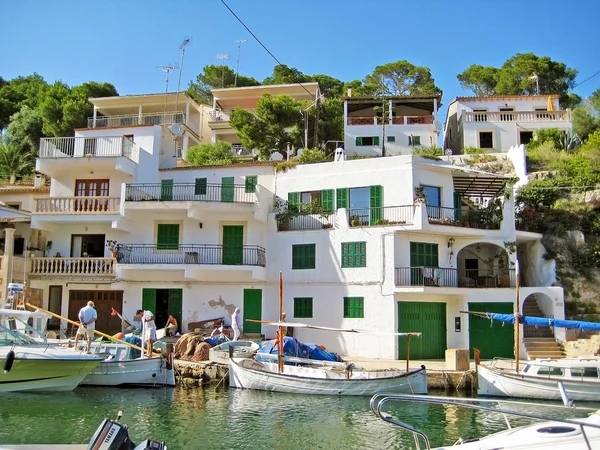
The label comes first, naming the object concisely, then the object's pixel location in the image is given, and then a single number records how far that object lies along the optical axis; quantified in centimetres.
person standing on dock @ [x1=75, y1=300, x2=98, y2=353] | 2267
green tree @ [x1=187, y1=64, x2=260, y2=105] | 6131
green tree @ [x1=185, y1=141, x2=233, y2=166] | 3822
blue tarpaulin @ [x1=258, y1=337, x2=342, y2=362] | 2231
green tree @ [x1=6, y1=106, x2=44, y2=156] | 4938
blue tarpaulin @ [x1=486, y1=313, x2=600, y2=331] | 1746
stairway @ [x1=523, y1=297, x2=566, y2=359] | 2588
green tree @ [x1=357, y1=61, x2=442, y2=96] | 5503
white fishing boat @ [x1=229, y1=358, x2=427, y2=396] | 1978
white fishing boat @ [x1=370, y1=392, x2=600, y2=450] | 826
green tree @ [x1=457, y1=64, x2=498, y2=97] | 5706
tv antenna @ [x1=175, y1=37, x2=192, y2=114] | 4769
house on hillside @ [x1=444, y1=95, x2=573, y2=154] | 4016
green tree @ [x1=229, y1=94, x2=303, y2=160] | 4106
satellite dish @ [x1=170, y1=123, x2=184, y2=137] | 3534
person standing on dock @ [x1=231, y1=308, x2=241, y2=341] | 2619
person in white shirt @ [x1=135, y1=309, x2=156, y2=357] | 2225
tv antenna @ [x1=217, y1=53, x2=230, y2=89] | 5985
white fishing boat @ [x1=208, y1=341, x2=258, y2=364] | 2323
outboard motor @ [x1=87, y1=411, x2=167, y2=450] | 961
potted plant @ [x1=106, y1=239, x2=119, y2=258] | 2904
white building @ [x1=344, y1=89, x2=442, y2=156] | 4059
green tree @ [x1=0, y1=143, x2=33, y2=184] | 4284
